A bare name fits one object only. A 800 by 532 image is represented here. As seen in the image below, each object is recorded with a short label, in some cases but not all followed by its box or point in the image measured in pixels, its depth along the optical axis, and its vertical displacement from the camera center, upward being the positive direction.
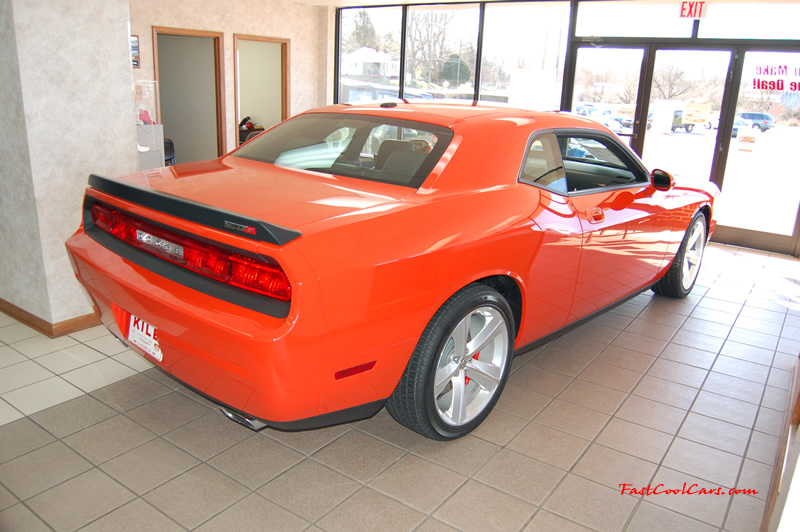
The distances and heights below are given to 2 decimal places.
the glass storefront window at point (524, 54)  8.32 +0.67
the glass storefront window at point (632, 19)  7.34 +1.06
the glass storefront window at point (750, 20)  6.69 +1.00
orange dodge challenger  2.04 -0.63
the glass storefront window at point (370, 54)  10.08 +0.68
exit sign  7.05 +1.13
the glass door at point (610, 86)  7.75 +0.26
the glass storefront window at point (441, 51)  9.24 +0.72
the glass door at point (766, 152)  6.84 -0.43
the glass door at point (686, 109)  7.26 +0.01
